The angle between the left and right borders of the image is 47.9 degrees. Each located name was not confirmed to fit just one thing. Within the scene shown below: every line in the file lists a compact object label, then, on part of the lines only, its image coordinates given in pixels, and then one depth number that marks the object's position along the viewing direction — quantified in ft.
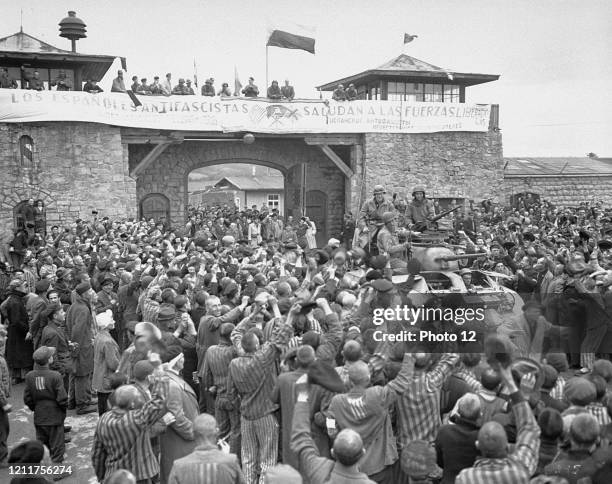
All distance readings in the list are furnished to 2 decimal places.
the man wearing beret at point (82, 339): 32.94
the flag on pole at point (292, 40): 76.89
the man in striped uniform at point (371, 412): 18.25
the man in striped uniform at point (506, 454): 14.33
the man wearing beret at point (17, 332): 36.99
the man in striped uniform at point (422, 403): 19.52
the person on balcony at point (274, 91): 78.18
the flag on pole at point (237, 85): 79.24
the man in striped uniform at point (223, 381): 23.91
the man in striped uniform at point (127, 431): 18.60
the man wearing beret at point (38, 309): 33.58
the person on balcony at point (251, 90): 78.48
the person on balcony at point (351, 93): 80.33
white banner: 69.97
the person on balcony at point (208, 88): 77.82
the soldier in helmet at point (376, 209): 42.55
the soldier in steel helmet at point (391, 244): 38.86
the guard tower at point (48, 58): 76.02
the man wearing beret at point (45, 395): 25.76
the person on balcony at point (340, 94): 80.94
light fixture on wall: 76.48
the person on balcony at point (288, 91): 79.41
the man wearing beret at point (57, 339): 30.60
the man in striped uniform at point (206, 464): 16.05
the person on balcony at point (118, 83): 73.97
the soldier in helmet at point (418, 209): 41.96
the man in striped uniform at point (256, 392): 21.70
